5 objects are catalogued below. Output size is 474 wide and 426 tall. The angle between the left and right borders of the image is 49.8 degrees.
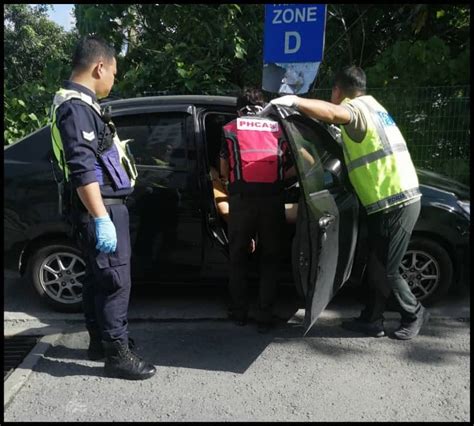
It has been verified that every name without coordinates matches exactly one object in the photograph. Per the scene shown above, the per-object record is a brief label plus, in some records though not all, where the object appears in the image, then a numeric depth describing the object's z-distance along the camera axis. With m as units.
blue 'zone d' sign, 4.82
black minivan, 3.96
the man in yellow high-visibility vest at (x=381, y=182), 3.41
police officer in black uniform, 2.88
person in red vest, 3.56
